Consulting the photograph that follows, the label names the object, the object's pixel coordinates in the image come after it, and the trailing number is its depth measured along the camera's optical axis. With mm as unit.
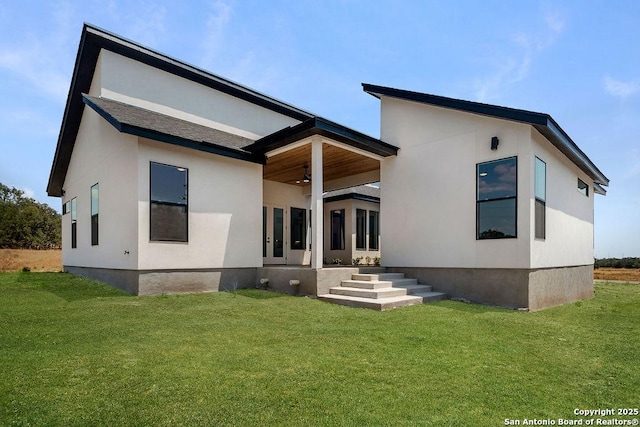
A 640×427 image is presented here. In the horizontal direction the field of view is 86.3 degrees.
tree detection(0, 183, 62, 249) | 33406
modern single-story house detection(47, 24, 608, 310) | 7863
